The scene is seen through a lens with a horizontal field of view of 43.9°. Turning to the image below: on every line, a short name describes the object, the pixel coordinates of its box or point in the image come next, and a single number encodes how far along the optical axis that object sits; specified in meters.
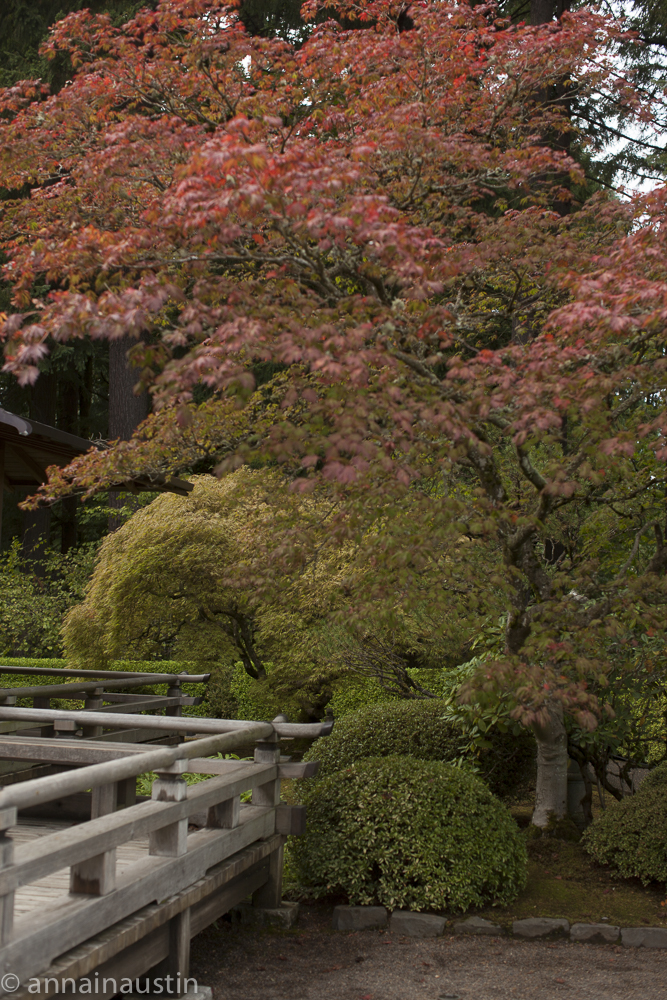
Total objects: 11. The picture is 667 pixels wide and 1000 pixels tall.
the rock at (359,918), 6.02
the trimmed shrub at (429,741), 8.12
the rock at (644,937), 5.84
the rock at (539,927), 5.94
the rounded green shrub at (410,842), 6.06
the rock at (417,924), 5.89
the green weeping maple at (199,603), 11.43
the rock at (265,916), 6.06
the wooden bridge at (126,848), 3.40
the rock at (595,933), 5.89
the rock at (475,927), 5.93
